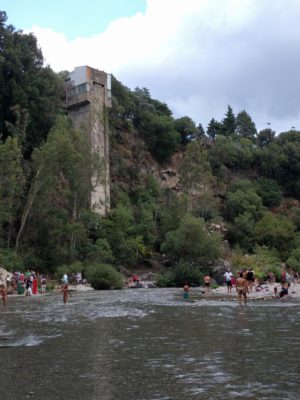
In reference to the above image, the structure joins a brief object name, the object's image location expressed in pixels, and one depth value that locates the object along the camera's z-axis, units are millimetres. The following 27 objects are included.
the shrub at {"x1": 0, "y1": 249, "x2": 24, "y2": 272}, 37656
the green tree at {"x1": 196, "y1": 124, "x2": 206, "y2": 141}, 80425
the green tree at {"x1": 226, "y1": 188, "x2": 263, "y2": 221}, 70562
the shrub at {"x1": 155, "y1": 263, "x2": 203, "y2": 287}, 39997
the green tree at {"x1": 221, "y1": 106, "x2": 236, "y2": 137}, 104938
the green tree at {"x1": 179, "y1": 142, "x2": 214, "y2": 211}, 61500
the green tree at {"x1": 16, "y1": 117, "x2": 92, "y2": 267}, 42844
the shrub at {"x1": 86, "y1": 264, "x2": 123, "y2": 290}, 37156
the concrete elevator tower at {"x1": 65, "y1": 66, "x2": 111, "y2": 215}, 57156
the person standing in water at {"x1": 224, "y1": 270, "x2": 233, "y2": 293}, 31703
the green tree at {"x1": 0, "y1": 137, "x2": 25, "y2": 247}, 39312
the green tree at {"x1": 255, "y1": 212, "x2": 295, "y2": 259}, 61406
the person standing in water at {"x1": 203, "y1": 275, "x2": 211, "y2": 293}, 29841
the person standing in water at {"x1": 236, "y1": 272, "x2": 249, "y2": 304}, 22031
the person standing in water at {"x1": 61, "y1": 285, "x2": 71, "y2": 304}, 23031
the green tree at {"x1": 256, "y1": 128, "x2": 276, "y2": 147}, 98250
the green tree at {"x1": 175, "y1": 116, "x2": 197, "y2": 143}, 77938
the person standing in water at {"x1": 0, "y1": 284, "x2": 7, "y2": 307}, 22828
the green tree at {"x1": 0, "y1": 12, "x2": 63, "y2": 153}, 49500
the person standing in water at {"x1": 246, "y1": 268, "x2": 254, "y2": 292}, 31430
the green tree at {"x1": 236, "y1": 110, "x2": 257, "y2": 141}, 108750
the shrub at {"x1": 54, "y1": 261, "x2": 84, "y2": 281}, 40656
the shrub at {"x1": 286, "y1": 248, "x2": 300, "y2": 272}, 49812
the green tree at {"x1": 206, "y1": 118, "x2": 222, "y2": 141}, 103750
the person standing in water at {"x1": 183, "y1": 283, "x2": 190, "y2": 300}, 25066
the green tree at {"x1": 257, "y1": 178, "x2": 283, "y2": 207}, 78625
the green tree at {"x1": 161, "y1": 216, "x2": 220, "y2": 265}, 45969
